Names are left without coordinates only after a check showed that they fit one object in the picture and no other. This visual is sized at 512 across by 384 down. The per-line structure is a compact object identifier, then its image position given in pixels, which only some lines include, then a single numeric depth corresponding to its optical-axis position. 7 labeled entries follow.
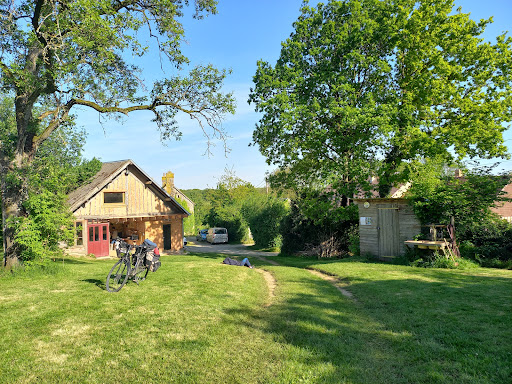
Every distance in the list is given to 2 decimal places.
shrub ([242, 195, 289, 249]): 29.84
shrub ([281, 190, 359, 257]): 18.53
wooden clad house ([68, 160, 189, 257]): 22.30
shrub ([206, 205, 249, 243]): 39.31
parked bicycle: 8.49
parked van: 37.56
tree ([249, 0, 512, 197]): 15.67
